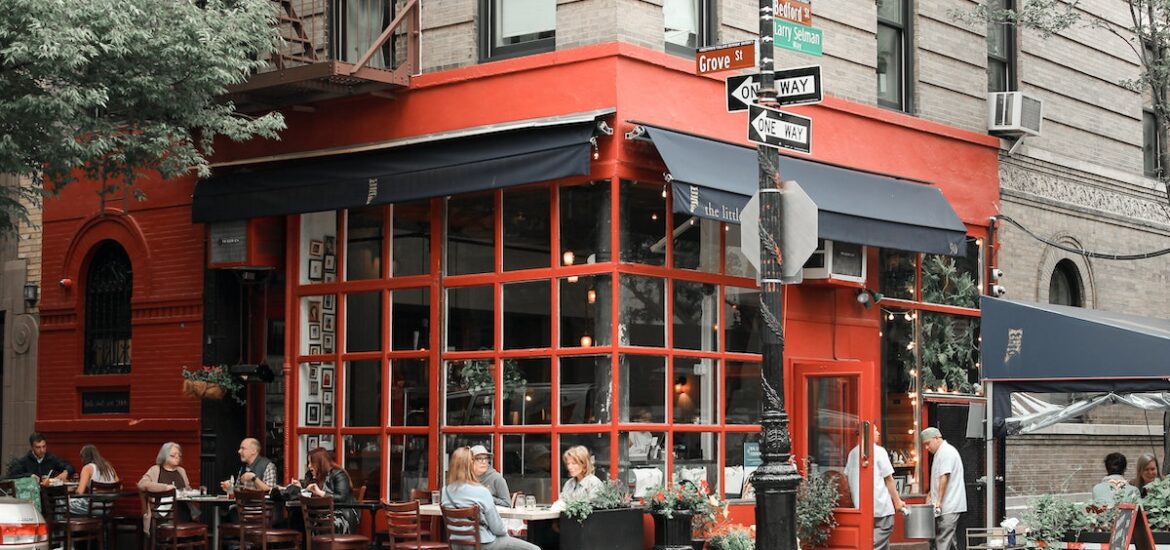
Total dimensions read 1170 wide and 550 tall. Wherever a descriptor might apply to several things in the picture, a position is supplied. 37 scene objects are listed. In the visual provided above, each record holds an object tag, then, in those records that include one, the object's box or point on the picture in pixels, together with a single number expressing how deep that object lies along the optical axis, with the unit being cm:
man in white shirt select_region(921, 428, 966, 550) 1702
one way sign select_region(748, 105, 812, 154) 1215
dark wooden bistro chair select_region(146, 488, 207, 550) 1627
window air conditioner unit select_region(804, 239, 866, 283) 1712
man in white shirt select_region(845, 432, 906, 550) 1645
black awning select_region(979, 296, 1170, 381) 1444
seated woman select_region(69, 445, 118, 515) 1812
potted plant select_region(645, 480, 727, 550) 1475
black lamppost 1191
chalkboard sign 1205
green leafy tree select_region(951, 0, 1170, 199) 1820
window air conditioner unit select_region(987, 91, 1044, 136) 1994
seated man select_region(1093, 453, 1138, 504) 1302
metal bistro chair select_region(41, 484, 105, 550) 1706
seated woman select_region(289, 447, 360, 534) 1608
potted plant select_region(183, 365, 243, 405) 1795
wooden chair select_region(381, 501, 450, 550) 1434
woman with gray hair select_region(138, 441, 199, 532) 1750
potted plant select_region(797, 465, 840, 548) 1650
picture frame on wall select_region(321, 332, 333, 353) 1772
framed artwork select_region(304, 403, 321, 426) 1764
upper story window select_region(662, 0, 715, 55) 1614
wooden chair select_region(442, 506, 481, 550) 1380
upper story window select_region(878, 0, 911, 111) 1897
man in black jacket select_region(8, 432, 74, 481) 1900
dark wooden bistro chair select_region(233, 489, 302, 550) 1578
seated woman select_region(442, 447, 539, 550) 1401
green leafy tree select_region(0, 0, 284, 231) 1354
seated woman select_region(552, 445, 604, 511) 1465
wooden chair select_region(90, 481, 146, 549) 1745
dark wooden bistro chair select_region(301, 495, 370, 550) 1522
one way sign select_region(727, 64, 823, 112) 1244
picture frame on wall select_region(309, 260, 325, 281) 1781
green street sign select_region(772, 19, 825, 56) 1268
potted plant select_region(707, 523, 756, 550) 1512
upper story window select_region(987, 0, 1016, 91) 2077
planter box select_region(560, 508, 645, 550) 1432
